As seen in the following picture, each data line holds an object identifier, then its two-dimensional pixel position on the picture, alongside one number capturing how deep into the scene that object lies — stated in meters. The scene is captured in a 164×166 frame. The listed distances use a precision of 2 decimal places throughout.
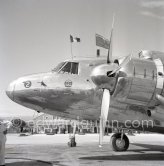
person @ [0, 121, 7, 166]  11.12
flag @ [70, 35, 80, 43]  20.68
